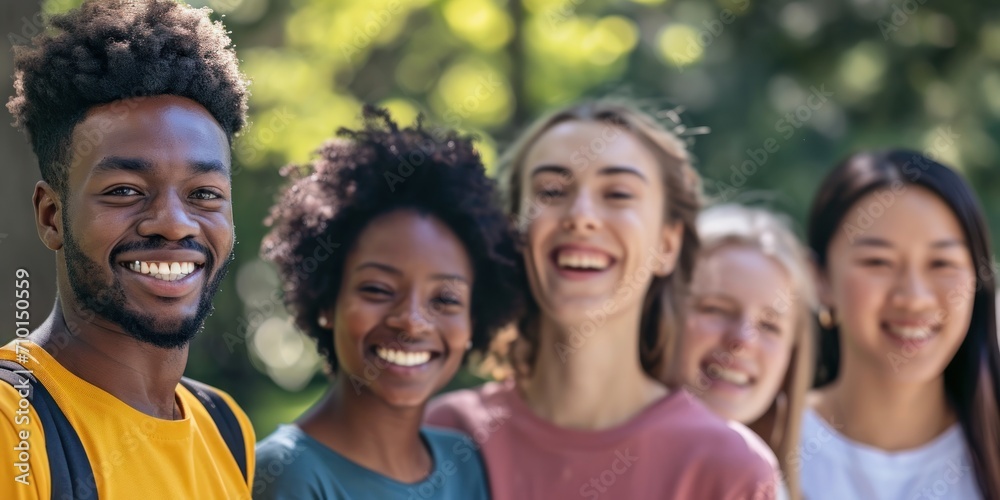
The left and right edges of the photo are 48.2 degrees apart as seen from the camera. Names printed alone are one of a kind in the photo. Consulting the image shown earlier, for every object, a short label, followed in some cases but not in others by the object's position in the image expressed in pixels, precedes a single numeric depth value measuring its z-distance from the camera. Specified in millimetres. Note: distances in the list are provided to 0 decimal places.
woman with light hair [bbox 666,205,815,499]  4102
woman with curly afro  3107
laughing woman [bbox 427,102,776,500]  3498
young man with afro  2283
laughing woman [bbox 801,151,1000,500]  4035
